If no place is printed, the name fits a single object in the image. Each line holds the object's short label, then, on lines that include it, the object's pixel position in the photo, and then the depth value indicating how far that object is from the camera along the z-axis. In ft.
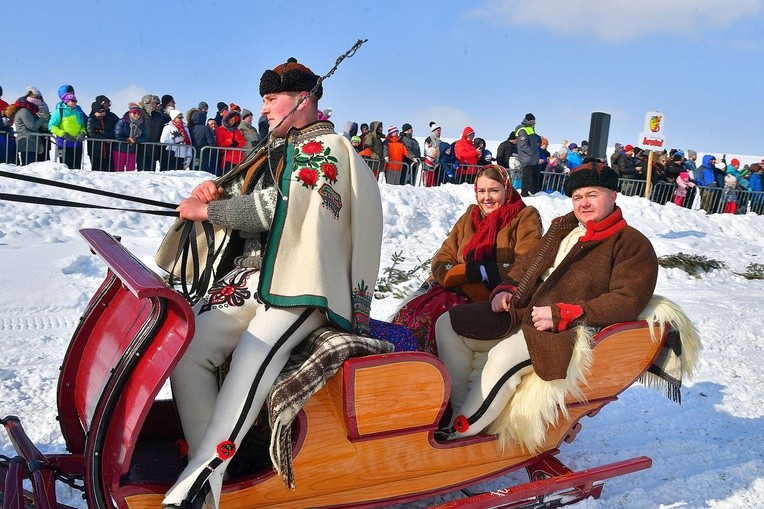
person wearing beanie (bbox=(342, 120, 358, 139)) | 44.01
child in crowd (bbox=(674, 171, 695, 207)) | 55.52
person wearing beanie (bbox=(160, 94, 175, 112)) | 38.37
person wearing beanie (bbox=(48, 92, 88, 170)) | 33.60
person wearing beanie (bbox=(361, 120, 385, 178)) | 43.09
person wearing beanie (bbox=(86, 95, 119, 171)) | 34.65
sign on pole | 45.73
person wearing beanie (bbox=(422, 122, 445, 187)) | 46.03
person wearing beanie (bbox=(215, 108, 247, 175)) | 38.52
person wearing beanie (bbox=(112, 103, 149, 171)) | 35.37
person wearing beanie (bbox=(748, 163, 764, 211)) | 61.05
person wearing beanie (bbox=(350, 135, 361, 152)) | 43.79
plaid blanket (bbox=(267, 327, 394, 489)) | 9.66
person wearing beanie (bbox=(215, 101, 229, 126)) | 40.62
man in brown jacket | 12.06
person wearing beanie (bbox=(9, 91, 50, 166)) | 33.19
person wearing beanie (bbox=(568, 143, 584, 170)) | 52.47
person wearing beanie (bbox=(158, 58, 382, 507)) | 9.71
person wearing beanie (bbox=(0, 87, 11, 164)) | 32.99
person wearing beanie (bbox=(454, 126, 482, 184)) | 46.85
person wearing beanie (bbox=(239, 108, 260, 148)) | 39.52
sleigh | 9.13
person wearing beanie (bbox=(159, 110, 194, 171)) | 37.29
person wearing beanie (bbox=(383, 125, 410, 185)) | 44.01
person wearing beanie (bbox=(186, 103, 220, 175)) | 38.47
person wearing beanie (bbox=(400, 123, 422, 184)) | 45.03
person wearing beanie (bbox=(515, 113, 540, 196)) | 45.03
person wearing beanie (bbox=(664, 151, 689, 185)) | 56.34
